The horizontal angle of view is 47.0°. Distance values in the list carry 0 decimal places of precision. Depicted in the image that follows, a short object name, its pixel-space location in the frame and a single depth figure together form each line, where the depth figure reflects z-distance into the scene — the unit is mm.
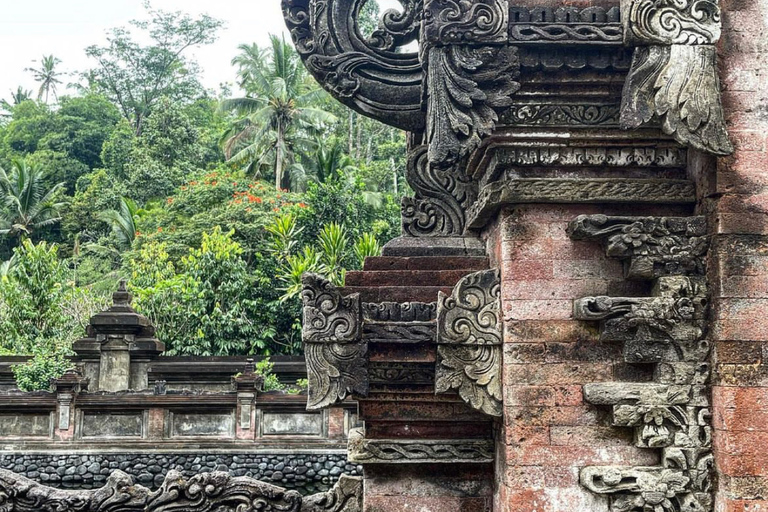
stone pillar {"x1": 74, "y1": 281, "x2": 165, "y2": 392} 20672
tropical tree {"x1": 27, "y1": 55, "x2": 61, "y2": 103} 60094
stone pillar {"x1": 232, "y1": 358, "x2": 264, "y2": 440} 16484
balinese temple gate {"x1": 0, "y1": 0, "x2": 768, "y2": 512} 4480
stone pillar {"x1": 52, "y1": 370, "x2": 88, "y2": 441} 16453
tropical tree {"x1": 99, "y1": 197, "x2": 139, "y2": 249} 35844
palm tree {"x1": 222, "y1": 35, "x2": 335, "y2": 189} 38656
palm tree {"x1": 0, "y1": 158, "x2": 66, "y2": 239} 40219
